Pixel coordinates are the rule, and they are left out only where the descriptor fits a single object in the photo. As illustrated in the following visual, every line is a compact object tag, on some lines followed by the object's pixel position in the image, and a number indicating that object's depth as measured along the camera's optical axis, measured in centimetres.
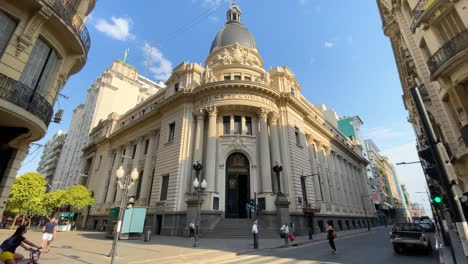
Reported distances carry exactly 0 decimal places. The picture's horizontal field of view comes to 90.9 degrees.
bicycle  603
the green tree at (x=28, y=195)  3092
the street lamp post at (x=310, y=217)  1916
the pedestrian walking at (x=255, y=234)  1349
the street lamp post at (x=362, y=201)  4518
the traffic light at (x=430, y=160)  592
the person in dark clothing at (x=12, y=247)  539
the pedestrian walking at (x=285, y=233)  1483
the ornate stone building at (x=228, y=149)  2247
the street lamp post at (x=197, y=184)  1379
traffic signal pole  540
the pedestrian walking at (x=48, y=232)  1120
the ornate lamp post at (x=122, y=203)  840
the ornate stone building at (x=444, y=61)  1024
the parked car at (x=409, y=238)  1128
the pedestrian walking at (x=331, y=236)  1211
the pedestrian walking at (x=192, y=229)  1891
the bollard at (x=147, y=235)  1639
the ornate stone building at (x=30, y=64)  825
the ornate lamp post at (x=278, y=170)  2133
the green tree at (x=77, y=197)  3161
